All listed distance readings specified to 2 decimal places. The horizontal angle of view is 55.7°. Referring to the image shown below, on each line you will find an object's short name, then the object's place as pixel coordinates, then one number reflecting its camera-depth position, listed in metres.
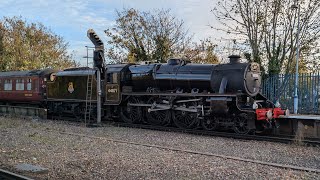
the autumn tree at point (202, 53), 26.09
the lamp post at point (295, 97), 15.86
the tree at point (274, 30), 19.15
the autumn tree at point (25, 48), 34.26
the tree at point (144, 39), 26.29
